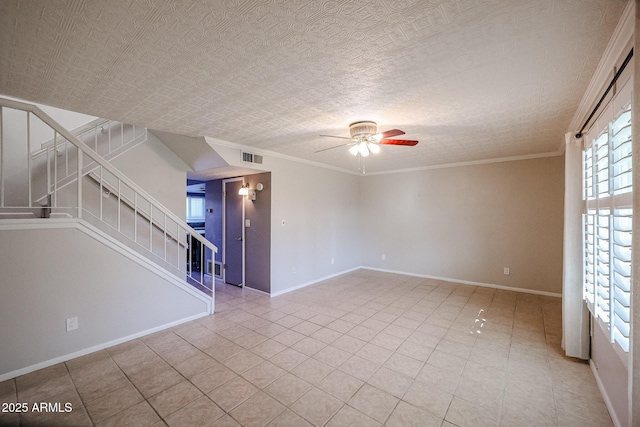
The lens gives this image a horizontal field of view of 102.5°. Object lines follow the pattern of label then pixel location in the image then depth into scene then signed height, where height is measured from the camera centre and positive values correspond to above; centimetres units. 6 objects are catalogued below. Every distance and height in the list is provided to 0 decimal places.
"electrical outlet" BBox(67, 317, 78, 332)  269 -116
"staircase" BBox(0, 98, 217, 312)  343 +43
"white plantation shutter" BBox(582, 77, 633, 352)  155 -3
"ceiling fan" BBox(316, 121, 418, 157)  298 +90
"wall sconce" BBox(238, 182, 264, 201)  503 +42
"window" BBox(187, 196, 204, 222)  896 +16
